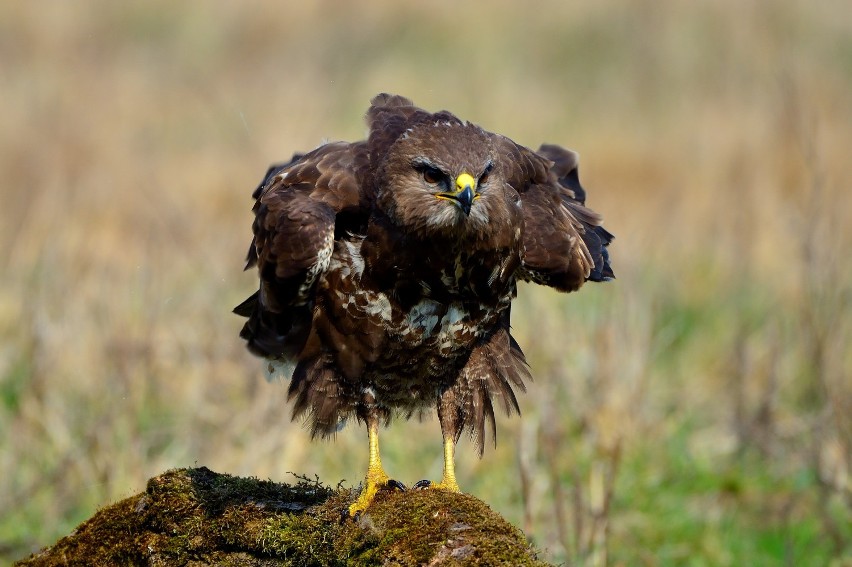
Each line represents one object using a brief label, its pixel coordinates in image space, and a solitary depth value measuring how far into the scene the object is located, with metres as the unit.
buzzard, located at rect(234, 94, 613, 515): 9.67
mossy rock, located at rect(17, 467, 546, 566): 7.84
